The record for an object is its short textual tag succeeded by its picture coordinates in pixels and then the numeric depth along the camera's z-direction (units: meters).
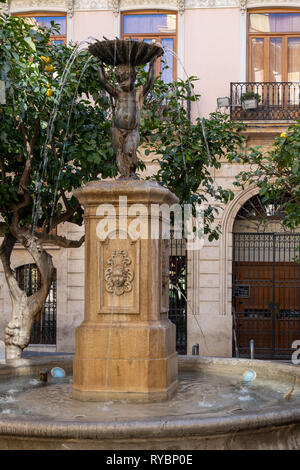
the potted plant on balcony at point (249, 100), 16.78
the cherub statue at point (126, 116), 6.70
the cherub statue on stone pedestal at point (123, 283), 6.31
